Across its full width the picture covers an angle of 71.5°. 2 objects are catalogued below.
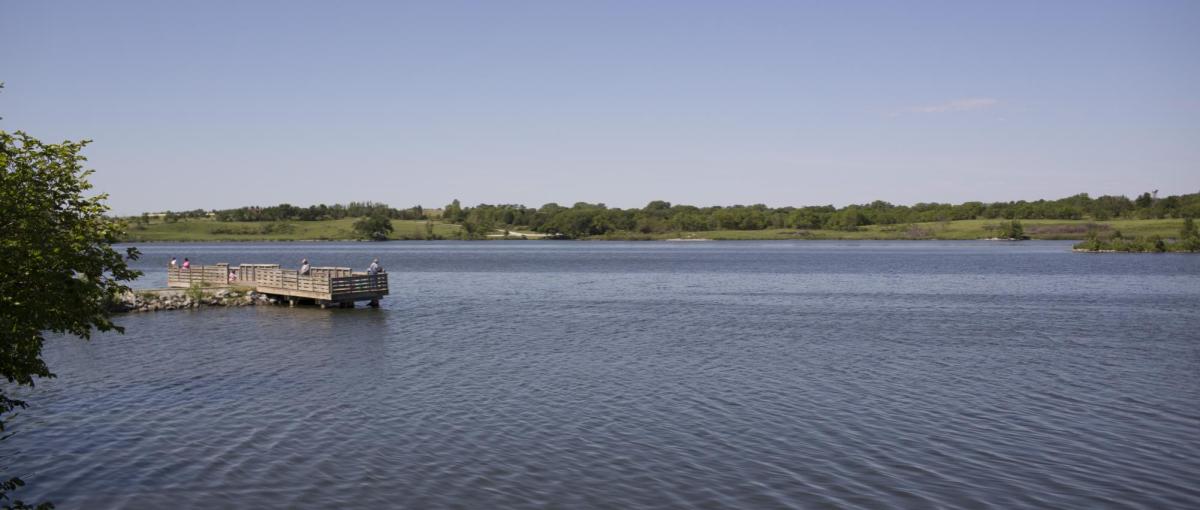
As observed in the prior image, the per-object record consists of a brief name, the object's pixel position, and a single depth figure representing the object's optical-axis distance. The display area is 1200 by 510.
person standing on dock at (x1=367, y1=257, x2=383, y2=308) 48.34
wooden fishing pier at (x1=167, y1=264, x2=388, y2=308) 46.91
